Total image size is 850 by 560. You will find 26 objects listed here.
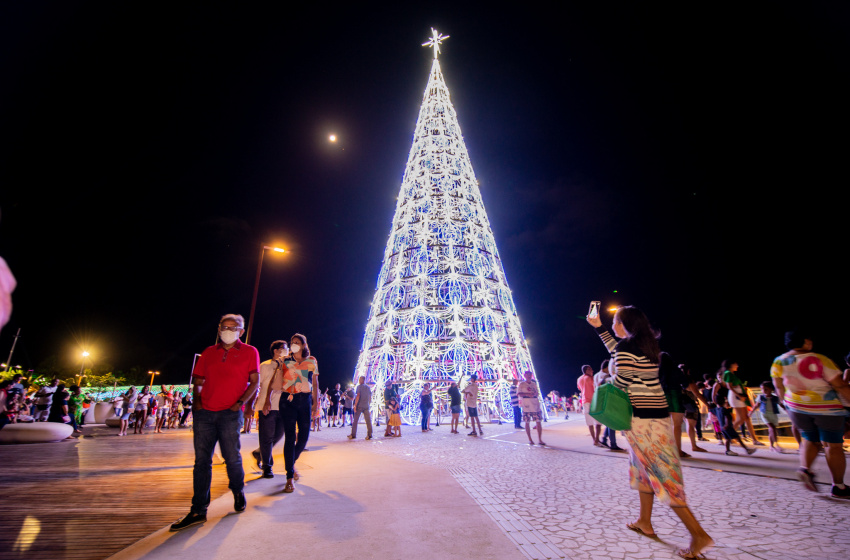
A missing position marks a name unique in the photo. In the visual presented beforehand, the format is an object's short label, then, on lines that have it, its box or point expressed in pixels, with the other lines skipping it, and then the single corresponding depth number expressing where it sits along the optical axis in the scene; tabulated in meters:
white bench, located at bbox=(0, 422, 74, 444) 10.29
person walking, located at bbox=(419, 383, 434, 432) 14.16
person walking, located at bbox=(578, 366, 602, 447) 9.19
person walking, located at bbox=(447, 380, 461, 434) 13.12
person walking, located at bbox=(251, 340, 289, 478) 5.48
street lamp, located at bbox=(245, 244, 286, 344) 13.09
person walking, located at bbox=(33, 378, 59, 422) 12.74
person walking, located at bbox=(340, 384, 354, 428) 16.63
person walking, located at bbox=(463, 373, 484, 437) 12.36
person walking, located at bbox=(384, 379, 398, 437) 12.96
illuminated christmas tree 16.89
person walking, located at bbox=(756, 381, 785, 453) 8.35
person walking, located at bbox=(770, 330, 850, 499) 4.36
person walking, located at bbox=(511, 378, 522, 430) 13.35
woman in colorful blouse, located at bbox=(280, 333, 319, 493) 5.39
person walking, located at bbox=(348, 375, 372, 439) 11.79
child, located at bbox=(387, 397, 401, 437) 12.30
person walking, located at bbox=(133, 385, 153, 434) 15.45
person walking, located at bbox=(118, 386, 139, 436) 14.14
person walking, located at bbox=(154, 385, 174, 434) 16.43
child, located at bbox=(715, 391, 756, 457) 7.58
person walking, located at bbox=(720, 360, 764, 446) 8.21
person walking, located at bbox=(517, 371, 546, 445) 9.98
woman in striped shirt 3.04
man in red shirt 3.85
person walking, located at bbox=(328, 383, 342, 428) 18.70
